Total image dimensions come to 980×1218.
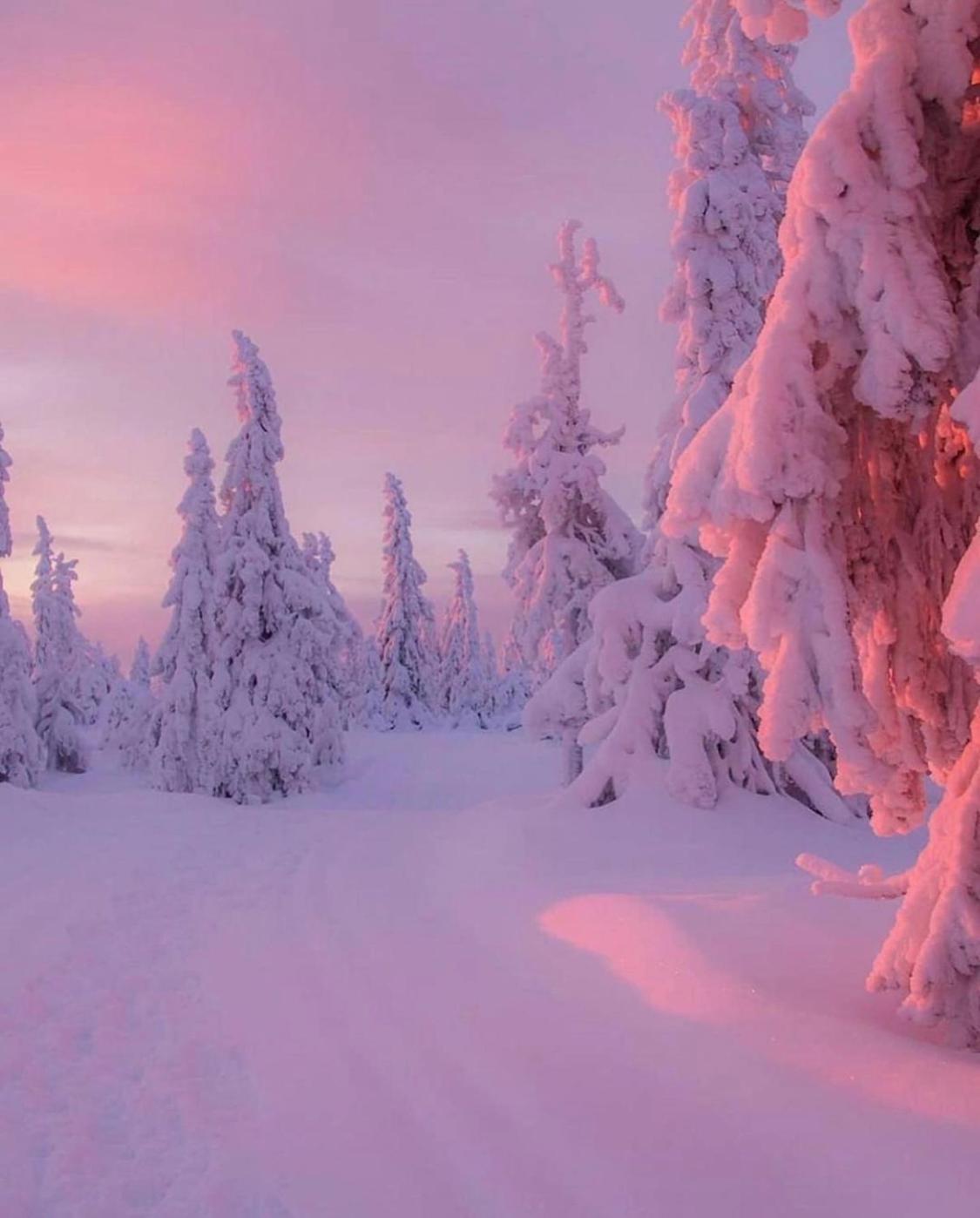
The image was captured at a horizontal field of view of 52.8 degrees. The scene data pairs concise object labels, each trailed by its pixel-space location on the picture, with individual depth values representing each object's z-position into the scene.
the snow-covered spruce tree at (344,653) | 32.19
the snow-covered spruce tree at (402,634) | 55.34
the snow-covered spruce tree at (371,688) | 56.19
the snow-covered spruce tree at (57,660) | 40.56
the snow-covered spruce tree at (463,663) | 64.00
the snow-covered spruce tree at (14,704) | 31.12
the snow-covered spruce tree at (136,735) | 32.91
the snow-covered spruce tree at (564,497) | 22.11
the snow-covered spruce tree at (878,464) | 4.95
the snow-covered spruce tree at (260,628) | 30.02
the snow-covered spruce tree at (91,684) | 58.58
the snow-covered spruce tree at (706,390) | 15.52
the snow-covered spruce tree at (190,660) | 30.30
